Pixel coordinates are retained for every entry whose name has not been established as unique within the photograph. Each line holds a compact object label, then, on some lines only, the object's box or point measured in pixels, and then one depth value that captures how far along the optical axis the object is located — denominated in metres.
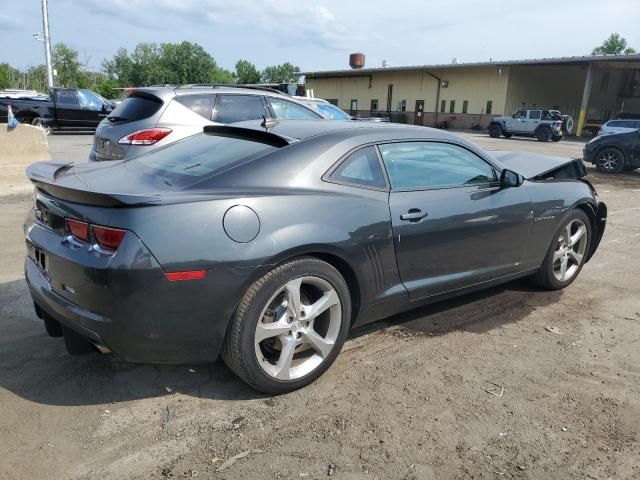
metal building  36.91
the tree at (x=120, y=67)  99.50
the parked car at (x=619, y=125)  21.30
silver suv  6.40
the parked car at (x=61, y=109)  18.67
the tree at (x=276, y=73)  111.00
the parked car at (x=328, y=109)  9.72
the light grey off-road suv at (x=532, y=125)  28.16
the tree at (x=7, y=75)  56.68
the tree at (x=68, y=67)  74.75
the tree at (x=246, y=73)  107.50
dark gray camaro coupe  2.45
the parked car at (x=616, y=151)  13.93
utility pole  31.72
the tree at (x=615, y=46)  101.81
